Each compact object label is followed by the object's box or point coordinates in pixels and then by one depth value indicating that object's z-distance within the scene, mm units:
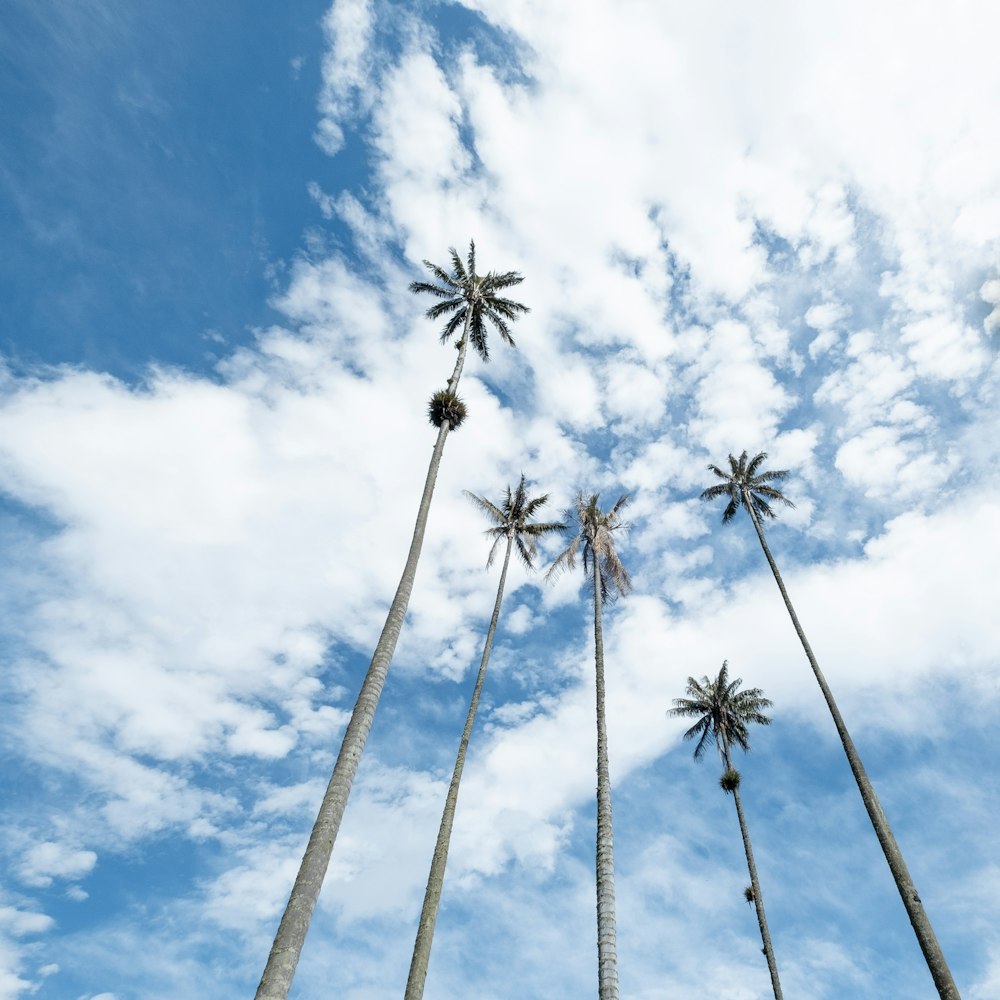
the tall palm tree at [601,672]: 16250
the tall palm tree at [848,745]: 18188
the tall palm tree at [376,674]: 8820
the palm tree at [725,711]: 40906
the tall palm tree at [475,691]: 19000
